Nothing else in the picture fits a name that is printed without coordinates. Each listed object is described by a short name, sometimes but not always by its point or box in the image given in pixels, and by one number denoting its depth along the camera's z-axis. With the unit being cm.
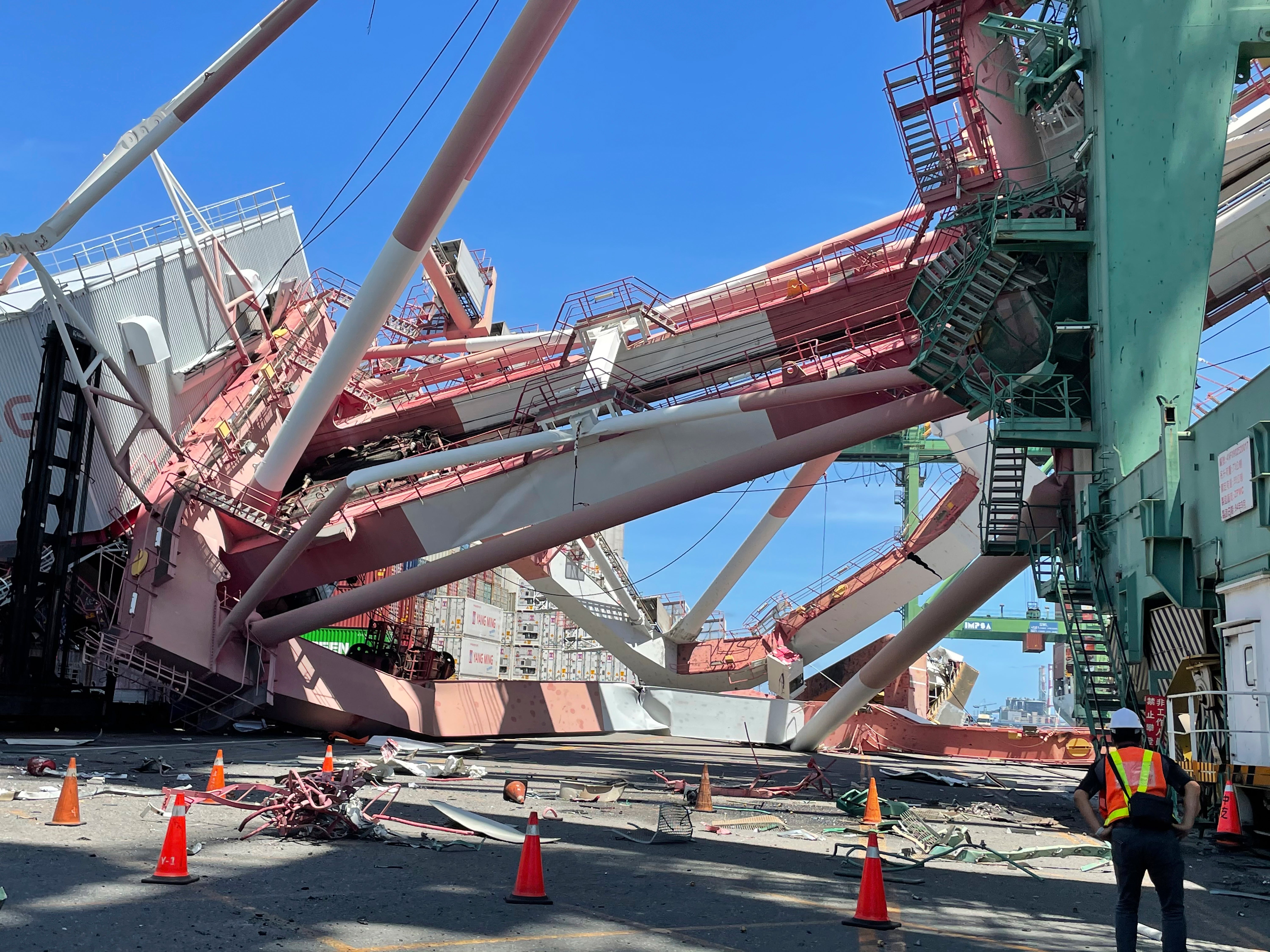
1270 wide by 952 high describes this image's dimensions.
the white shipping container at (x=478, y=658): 4069
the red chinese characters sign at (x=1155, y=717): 1332
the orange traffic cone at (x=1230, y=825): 1109
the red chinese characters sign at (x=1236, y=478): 1101
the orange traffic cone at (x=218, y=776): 1207
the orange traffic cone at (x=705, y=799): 1345
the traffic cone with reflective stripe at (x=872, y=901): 690
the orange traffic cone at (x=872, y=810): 1230
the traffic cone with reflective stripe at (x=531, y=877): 726
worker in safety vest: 549
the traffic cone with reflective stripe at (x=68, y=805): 952
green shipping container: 4684
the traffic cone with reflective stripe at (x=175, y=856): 720
